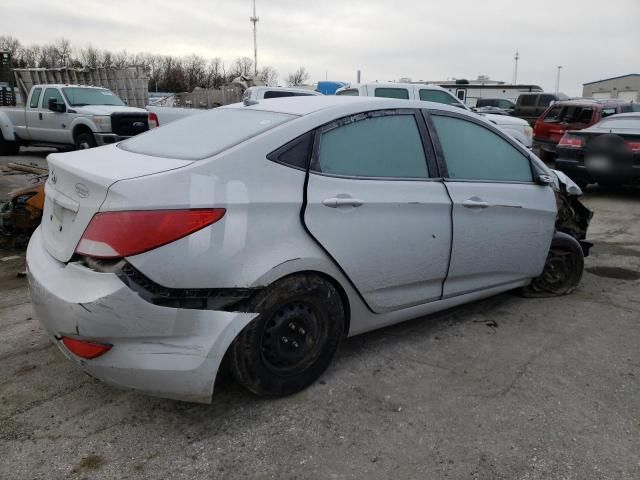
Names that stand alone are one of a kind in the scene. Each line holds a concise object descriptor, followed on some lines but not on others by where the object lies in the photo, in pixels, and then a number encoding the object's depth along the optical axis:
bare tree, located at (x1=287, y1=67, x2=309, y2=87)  64.21
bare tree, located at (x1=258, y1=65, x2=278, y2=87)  63.94
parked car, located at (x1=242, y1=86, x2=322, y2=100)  10.77
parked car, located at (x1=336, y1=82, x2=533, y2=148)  10.28
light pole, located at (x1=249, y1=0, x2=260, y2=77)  48.97
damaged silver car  2.42
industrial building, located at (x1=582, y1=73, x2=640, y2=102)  52.81
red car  12.77
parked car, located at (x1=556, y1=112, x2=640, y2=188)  8.73
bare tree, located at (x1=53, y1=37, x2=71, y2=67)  69.03
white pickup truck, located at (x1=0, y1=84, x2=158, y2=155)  11.91
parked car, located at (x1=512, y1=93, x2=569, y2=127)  22.72
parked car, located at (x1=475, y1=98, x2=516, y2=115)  28.48
